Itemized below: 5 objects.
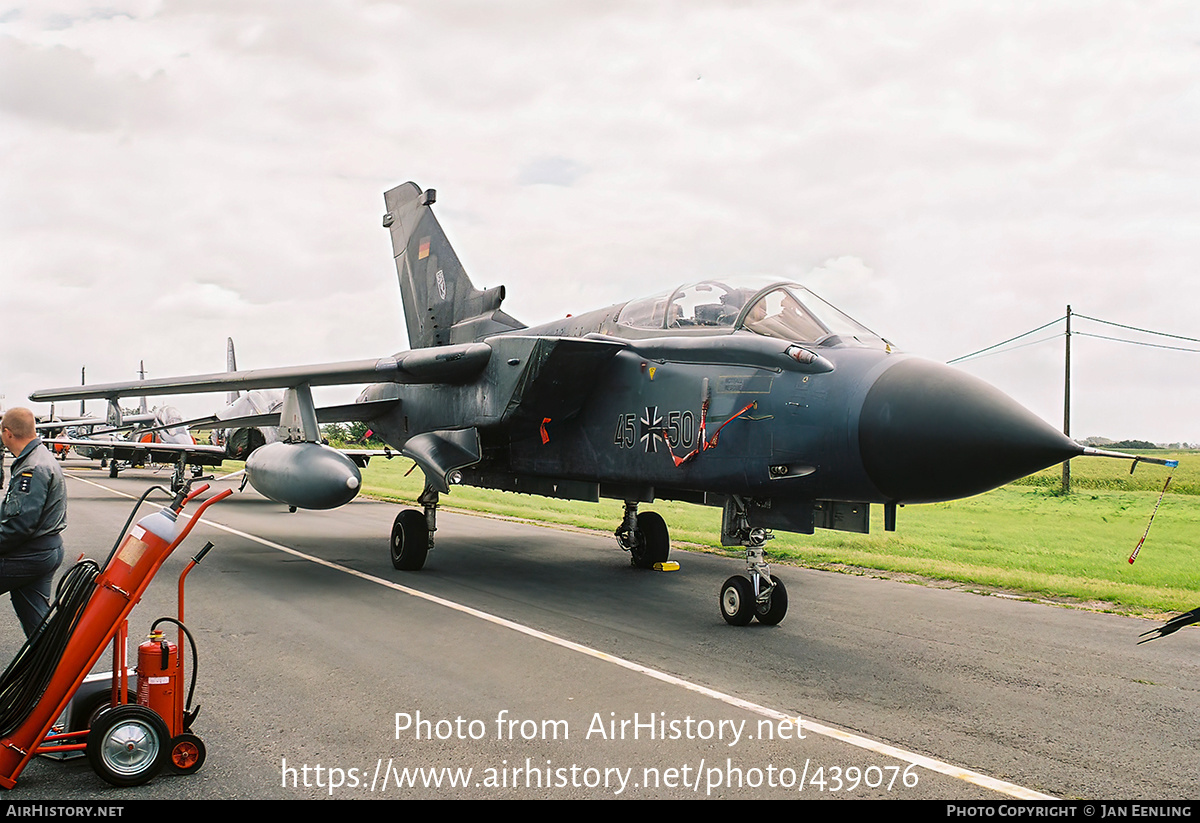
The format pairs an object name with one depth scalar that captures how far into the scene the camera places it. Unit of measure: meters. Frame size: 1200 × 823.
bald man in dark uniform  4.62
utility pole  26.39
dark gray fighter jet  5.98
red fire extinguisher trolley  3.65
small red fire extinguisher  3.90
